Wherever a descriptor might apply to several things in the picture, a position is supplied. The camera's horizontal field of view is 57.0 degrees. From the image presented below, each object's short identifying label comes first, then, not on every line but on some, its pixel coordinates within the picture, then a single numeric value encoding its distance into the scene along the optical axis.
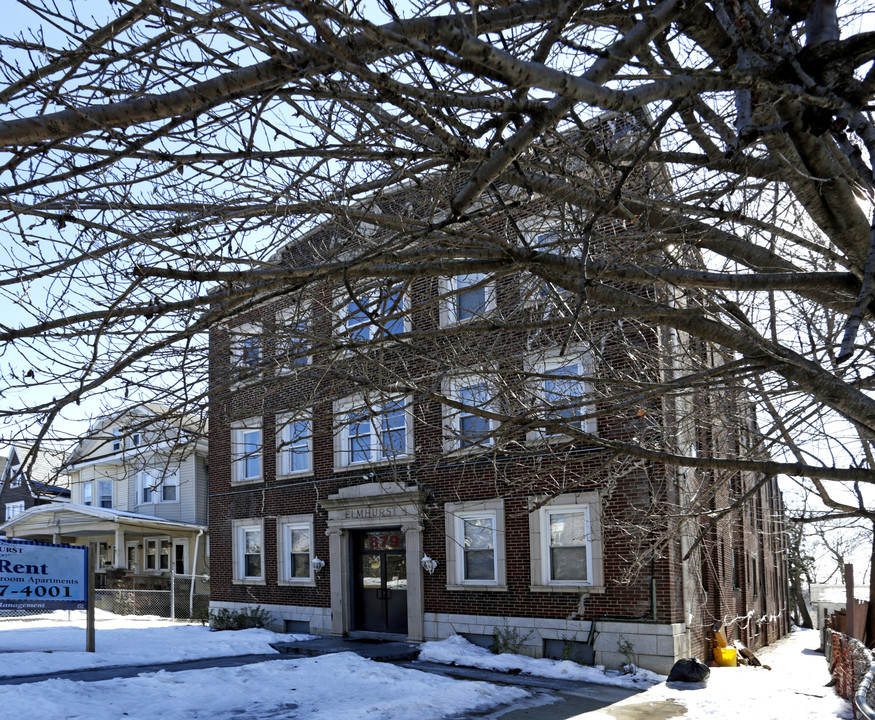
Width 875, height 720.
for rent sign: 16.30
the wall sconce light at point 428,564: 18.22
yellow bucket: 16.38
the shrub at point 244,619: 22.16
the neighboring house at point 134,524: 30.18
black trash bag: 13.92
